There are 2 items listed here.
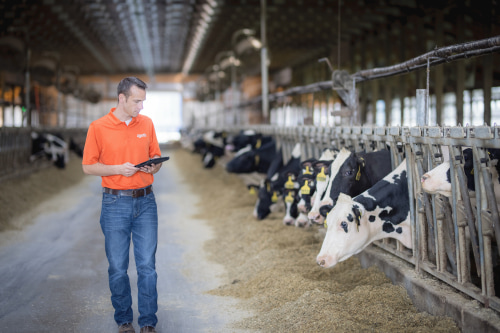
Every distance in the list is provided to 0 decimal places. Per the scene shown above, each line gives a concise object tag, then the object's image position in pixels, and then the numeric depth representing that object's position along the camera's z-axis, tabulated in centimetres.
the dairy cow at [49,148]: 1549
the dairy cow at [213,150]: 1652
